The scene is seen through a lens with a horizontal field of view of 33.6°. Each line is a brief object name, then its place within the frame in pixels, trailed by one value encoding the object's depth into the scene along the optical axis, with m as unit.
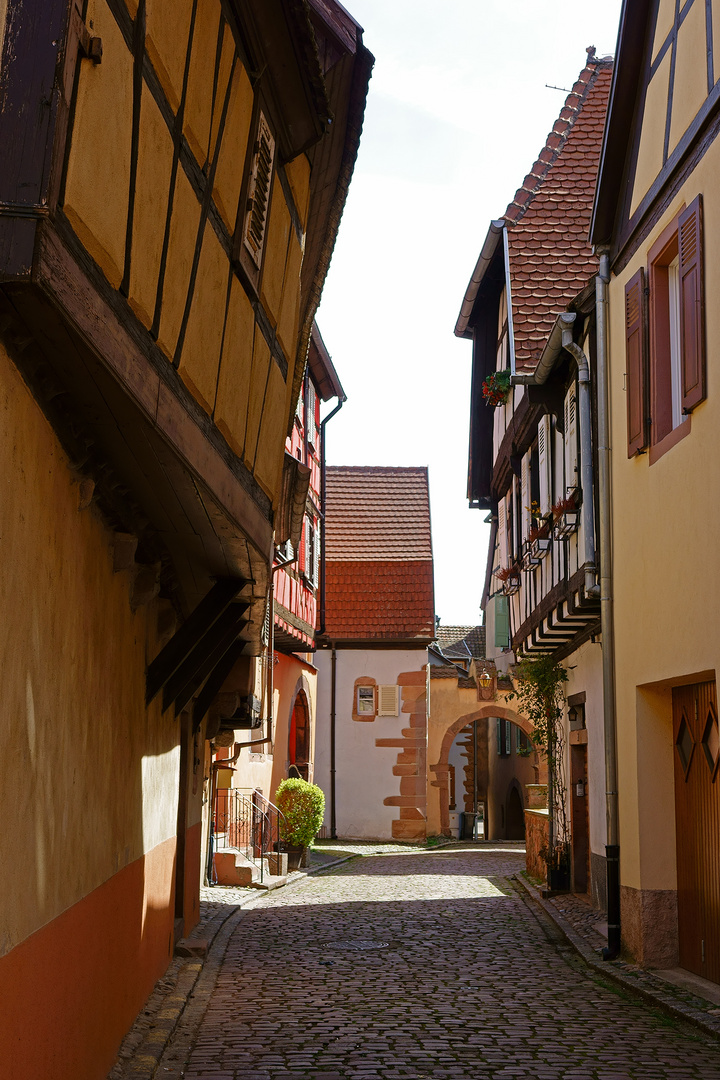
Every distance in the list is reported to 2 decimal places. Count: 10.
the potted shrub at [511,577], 15.88
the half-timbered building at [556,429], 11.56
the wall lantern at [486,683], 27.50
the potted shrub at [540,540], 13.08
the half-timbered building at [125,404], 3.37
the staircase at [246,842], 15.65
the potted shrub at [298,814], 18.42
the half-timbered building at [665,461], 8.17
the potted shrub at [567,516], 11.53
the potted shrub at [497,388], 15.58
